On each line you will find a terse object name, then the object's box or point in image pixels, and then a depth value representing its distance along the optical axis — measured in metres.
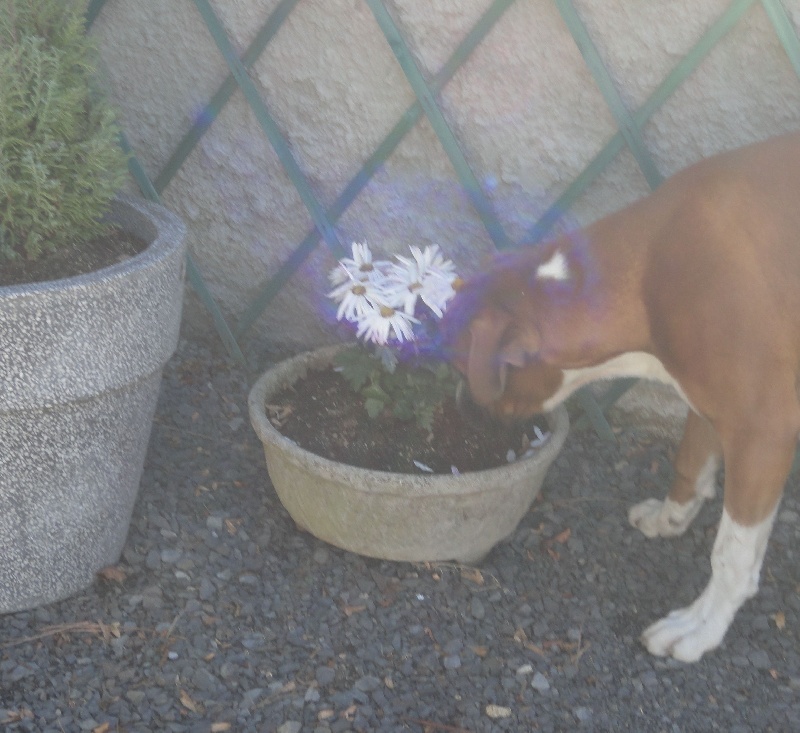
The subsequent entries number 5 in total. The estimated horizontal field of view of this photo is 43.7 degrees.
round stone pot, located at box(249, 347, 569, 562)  2.52
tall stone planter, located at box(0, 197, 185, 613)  2.15
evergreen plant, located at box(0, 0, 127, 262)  2.24
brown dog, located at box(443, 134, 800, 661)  2.28
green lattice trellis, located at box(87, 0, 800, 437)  2.80
